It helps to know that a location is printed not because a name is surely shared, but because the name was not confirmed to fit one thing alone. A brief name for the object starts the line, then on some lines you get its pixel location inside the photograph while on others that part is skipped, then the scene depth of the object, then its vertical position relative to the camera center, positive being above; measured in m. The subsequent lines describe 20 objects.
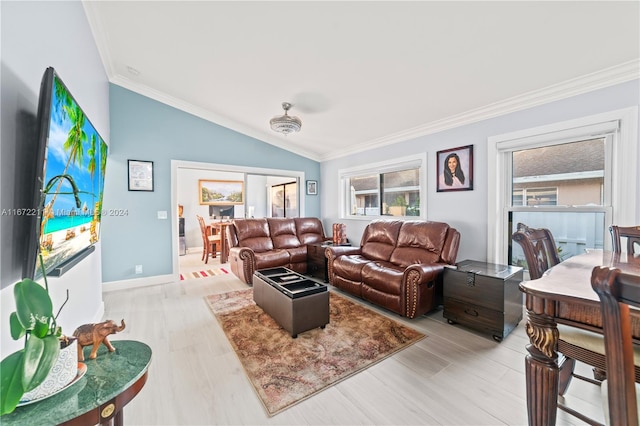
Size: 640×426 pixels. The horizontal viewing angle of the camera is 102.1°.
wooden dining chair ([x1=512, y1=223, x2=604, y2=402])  1.20 -0.58
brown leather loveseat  2.66 -0.66
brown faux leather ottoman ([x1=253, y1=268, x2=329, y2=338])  2.36 -0.88
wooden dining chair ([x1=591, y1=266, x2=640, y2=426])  0.63 -0.34
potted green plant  0.69 -0.40
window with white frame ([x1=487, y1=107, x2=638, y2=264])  2.28 +0.30
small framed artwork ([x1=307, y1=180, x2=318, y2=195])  5.89 +0.54
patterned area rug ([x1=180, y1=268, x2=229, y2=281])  4.61 -1.17
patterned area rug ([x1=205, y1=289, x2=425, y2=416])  1.76 -1.17
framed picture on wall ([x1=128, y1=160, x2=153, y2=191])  3.97 +0.55
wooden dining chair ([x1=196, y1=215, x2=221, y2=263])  5.93 -0.73
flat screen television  1.09 +0.15
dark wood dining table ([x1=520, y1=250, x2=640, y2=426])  0.99 -0.45
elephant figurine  1.06 -0.52
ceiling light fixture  3.37 +1.14
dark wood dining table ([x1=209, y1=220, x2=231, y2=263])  5.77 -0.77
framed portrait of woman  3.30 +0.56
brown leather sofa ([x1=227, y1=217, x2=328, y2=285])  4.01 -0.57
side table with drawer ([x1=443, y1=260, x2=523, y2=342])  2.27 -0.81
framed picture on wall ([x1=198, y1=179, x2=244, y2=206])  7.52 +0.57
